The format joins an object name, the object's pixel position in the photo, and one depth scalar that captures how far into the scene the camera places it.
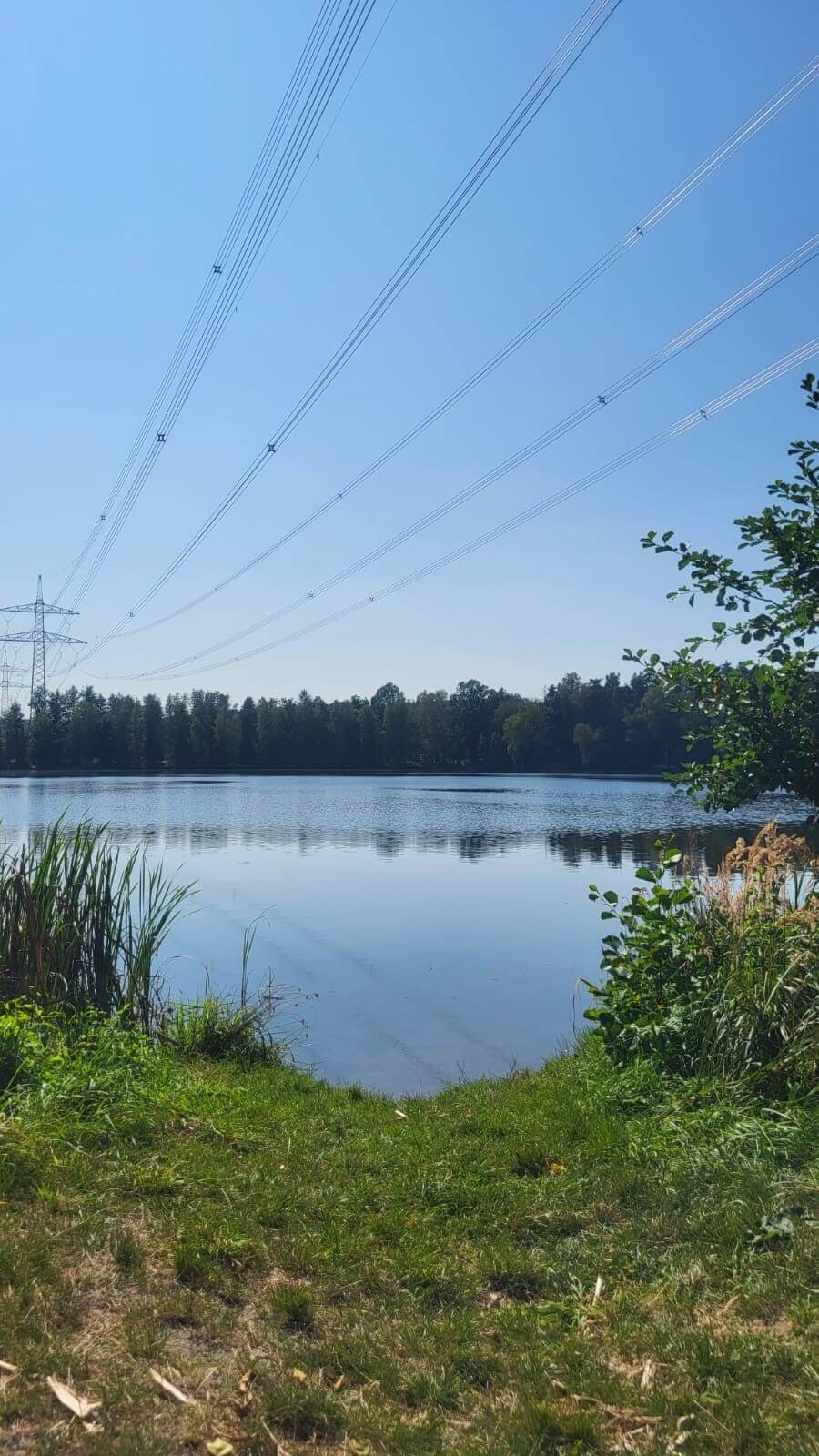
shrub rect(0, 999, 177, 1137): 5.96
